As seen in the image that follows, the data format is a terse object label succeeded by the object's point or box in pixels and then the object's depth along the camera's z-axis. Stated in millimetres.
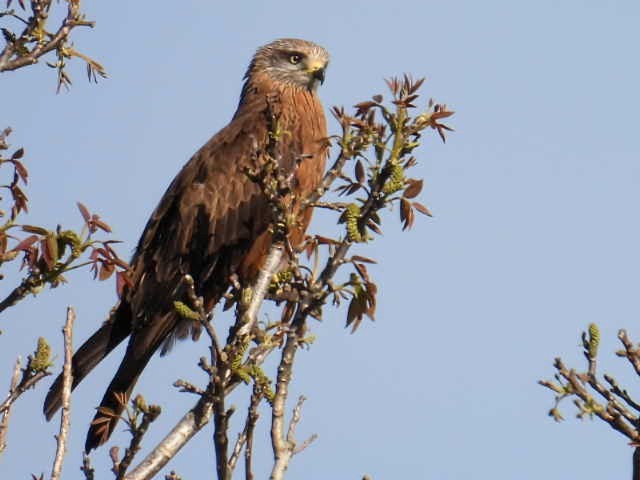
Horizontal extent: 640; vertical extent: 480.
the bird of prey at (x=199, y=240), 11836
